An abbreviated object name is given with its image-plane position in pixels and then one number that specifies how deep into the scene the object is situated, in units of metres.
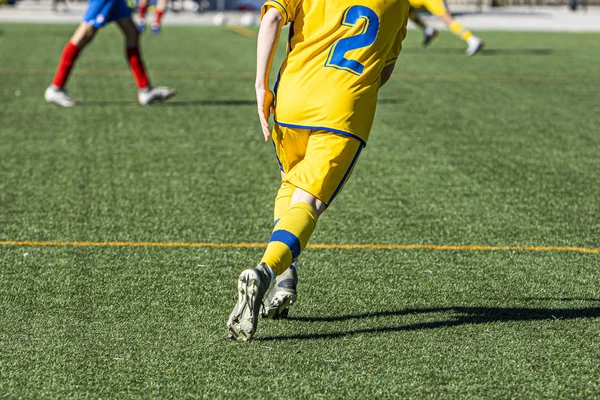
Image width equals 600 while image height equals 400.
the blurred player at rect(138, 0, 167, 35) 39.69
